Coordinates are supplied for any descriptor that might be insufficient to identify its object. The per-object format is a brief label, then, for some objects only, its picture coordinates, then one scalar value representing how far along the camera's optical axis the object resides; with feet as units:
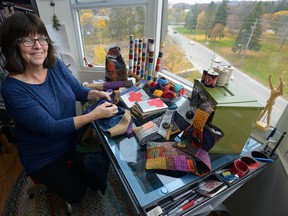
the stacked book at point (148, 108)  3.27
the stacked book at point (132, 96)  3.60
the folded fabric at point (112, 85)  4.23
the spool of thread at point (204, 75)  2.69
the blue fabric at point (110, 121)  3.09
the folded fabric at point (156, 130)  2.80
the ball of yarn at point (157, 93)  3.84
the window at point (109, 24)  4.88
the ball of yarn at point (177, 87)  4.03
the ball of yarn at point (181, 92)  4.07
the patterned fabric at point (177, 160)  2.31
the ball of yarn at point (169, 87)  3.96
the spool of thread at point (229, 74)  2.72
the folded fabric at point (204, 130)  2.28
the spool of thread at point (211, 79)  2.62
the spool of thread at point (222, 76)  2.66
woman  2.78
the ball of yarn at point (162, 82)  4.16
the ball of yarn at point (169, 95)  3.78
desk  2.08
